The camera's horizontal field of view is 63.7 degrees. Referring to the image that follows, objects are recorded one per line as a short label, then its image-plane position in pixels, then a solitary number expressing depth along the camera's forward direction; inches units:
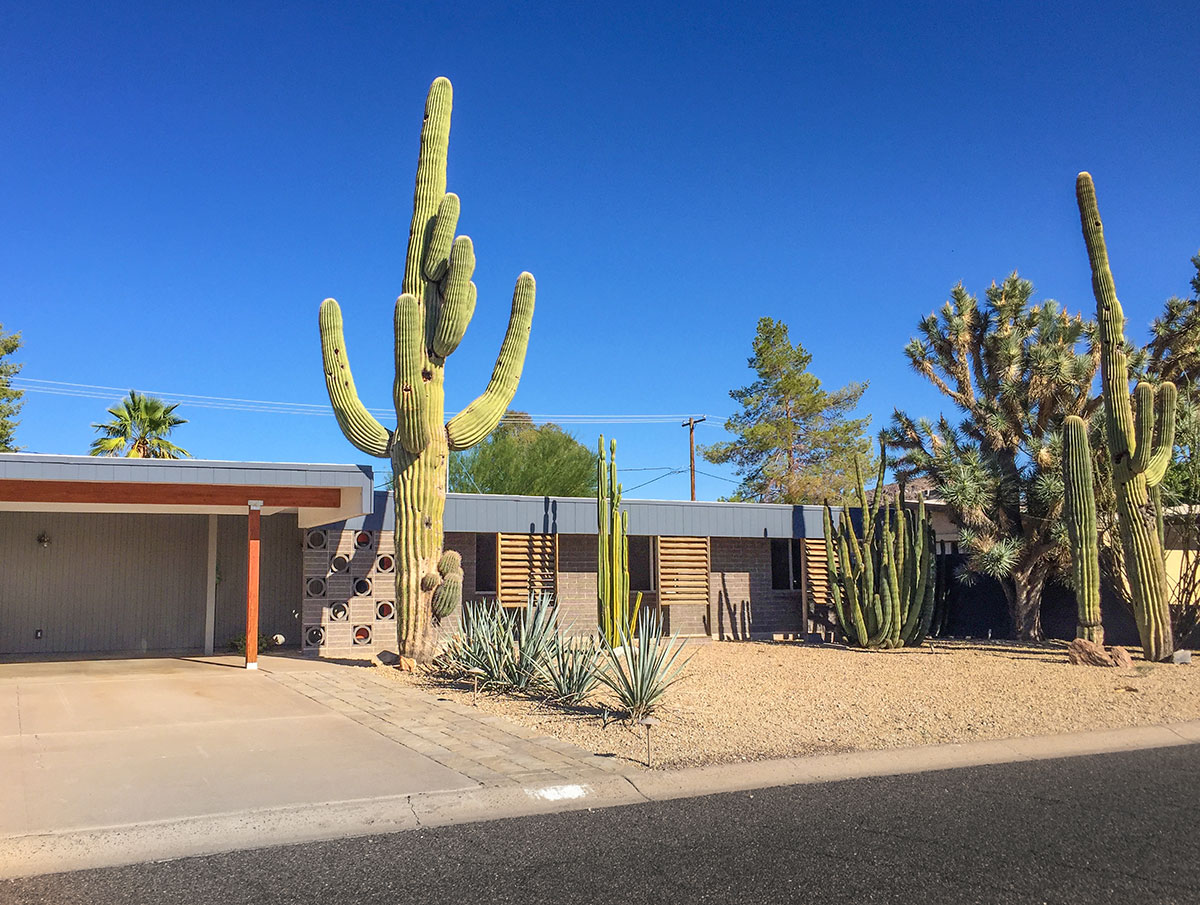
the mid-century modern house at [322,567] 649.6
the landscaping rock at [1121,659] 520.4
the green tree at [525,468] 1449.3
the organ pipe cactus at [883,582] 627.5
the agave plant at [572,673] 395.2
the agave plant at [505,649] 426.6
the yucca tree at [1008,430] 691.4
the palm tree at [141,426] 1088.2
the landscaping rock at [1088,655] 526.7
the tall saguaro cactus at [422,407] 533.3
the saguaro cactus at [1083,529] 557.3
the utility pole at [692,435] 1596.9
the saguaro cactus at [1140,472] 544.1
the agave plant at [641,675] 360.2
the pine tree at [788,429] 1449.3
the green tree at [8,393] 1120.2
